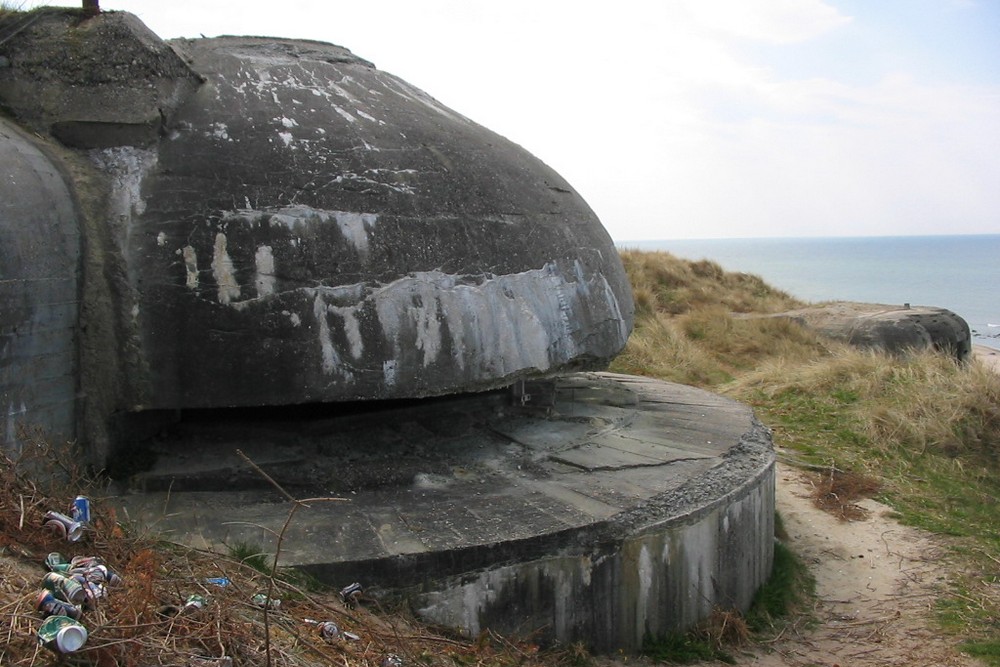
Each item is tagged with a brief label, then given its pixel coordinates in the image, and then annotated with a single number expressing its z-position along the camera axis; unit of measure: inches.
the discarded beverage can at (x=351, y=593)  111.6
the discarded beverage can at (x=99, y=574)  80.4
